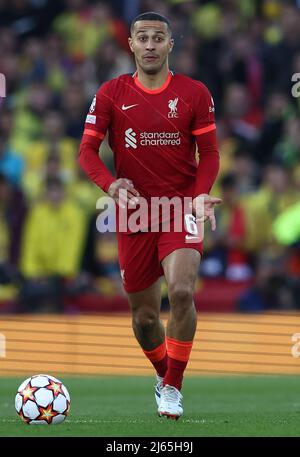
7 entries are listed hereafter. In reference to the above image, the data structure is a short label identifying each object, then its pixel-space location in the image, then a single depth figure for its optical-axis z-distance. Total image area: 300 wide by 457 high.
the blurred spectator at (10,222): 16.12
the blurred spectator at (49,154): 16.92
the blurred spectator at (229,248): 15.68
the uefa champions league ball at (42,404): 8.45
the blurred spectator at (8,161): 17.31
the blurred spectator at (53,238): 15.82
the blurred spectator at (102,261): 15.92
